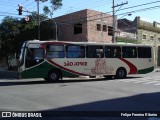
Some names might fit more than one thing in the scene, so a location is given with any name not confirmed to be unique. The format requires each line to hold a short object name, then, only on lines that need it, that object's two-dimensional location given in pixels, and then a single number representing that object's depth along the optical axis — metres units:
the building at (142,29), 49.91
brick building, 40.16
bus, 20.83
